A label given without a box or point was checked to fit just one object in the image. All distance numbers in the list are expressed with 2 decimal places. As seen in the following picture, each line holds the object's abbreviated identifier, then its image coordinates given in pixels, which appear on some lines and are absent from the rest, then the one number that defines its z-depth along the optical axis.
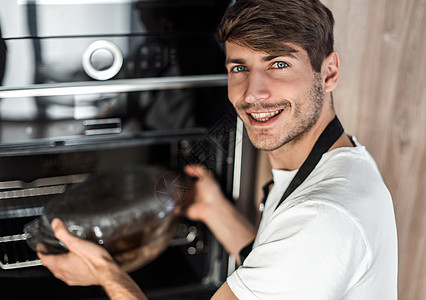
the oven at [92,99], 0.99
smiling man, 0.83
